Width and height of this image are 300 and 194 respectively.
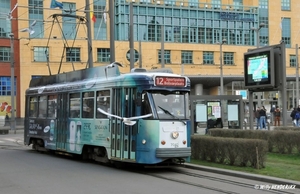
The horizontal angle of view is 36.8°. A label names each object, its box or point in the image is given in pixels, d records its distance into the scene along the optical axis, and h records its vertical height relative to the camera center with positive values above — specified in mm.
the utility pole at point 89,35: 22619 +3893
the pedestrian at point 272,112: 42250 -648
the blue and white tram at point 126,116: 13164 -321
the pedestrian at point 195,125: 24259 -1075
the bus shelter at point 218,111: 24016 -283
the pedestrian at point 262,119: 33344 -1011
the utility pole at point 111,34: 21016 +3367
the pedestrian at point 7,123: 51325 -1837
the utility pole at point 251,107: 20014 -93
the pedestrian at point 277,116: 38684 -968
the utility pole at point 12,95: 41650 +1130
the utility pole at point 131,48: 21906 +2845
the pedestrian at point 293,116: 36625 -926
